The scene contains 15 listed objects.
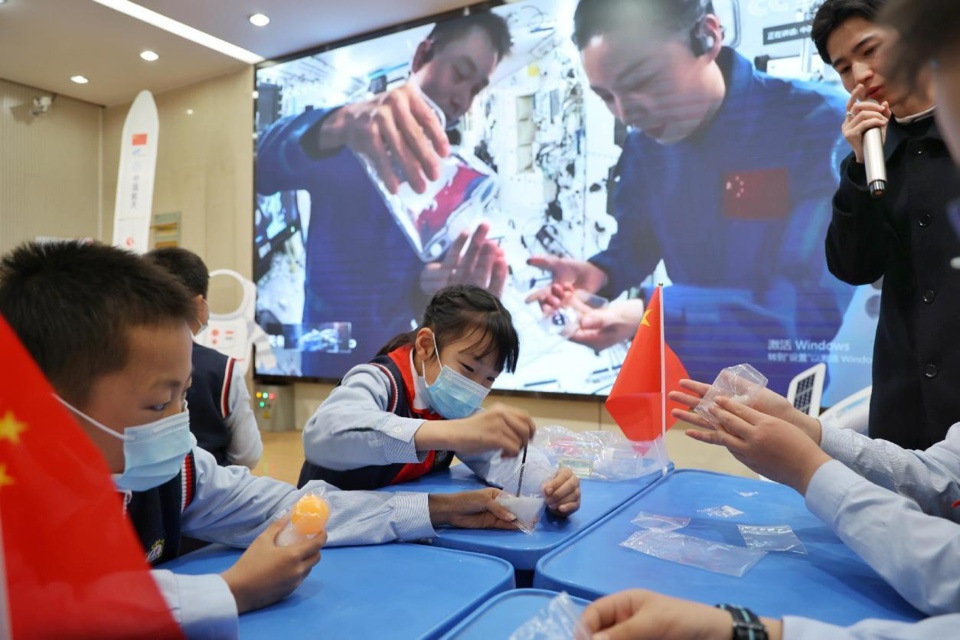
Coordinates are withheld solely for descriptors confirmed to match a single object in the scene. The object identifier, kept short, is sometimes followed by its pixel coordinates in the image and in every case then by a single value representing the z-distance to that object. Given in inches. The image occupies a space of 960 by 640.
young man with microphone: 47.6
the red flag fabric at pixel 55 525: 19.0
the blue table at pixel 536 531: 40.0
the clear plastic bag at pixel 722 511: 47.7
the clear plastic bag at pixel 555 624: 25.4
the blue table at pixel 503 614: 28.2
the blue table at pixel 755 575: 31.4
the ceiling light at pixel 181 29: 155.4
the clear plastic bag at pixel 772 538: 40.0
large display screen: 116.0
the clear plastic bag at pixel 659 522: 44.3
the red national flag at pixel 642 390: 66.8
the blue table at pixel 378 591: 29.0
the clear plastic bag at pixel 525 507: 44.6
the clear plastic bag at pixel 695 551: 36.3
